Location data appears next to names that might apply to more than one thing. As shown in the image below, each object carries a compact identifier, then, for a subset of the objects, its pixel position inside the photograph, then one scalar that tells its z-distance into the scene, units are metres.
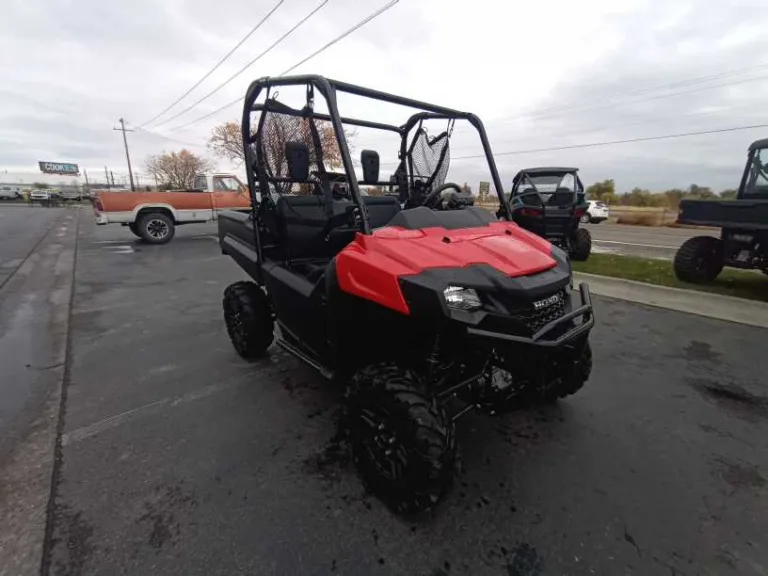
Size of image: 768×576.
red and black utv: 1.69
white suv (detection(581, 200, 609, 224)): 20.65
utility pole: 42.57
